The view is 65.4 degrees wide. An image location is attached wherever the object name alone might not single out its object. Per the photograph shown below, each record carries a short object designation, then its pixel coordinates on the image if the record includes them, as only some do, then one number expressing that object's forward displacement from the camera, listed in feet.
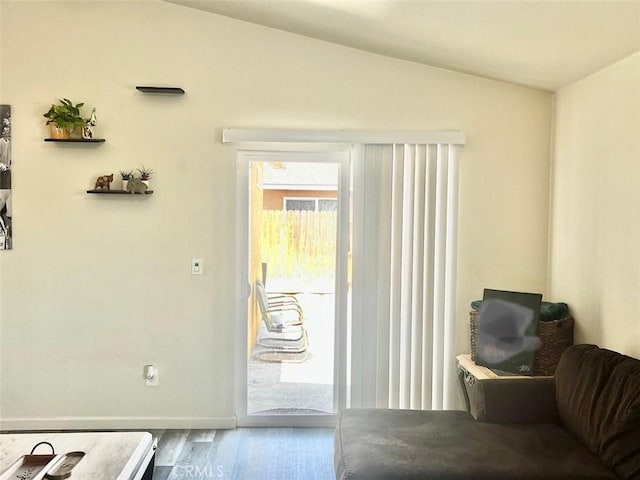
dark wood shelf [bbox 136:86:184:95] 10.46
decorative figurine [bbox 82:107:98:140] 10.49
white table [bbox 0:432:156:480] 6.14
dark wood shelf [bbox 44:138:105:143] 10.44
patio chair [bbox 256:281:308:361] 11.14
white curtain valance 10.54
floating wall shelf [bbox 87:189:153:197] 10.53
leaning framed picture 9.14
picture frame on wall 10.68
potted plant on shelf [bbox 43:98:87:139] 10.28
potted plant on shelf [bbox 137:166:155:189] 10.66
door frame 10.86
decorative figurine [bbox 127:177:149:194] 10.48
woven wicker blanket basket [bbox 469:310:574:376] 9.18
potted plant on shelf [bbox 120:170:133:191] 10.59
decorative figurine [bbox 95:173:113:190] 10.57
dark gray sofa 6.32
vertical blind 10.68
